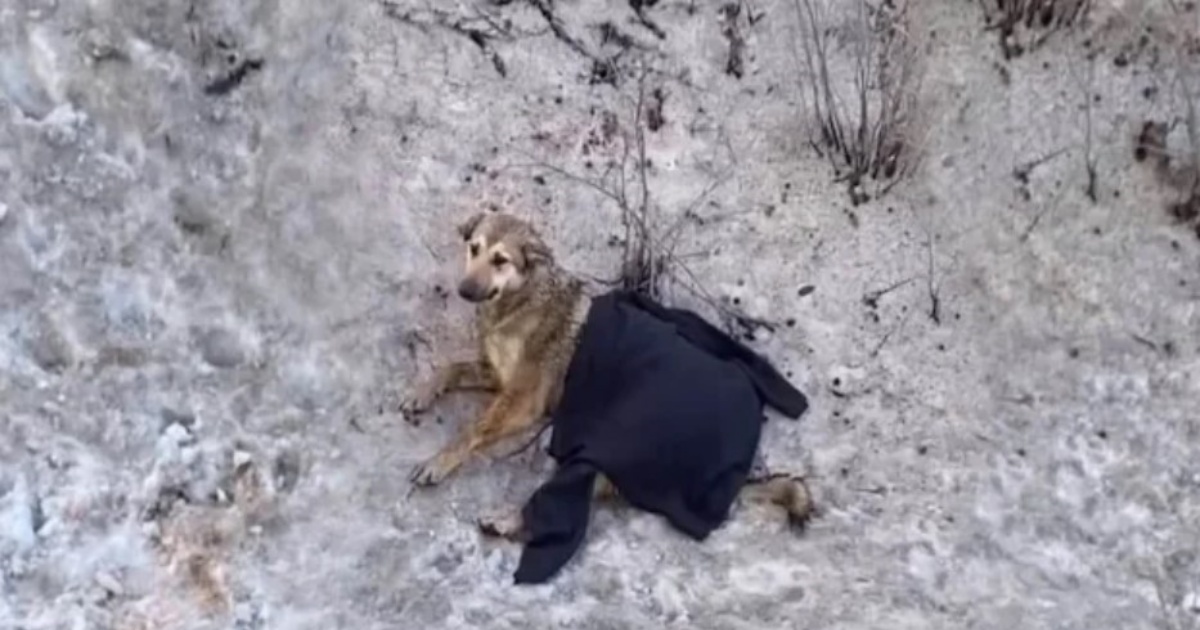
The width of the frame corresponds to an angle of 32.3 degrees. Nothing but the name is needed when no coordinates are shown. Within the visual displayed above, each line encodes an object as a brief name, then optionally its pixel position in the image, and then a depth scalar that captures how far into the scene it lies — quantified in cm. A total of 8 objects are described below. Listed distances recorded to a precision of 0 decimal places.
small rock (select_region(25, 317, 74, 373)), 499
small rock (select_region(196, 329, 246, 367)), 512
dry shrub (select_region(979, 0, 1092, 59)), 577
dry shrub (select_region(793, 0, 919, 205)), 560
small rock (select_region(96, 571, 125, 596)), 461
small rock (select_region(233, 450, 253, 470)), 492
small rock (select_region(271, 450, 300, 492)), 493
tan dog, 509
